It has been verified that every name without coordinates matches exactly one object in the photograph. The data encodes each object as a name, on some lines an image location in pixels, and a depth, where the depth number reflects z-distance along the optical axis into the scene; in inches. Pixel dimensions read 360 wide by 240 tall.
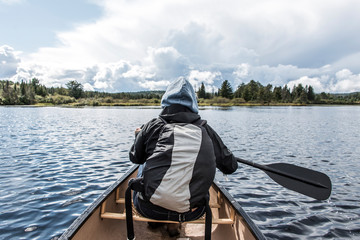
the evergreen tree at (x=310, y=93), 5738.2
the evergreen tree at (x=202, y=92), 5270.7
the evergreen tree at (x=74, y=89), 6087.6
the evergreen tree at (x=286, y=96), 5388.8
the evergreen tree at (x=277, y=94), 5078.7
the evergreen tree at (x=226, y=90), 4833.2
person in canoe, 98.3
